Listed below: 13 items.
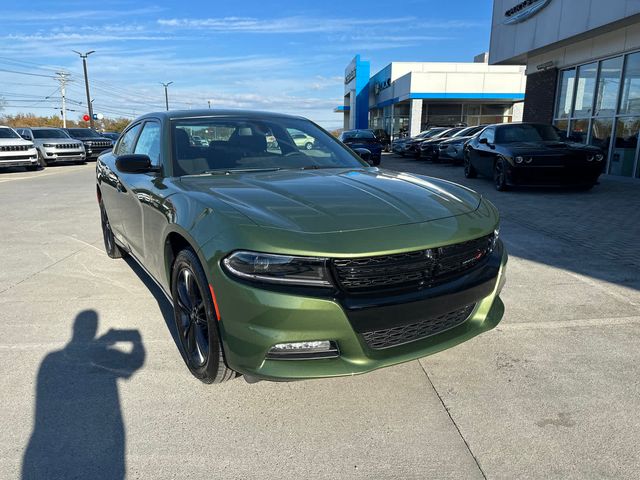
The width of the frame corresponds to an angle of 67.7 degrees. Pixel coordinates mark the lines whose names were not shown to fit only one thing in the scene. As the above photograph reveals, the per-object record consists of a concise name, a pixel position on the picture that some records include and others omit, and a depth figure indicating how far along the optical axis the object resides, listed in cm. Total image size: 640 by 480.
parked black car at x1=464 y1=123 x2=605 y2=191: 934
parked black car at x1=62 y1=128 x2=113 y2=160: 2458
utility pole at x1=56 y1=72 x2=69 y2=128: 6456
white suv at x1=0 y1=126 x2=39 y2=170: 1712
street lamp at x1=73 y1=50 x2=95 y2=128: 4335
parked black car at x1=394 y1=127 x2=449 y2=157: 2051
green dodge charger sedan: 211
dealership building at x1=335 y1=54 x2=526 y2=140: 3103
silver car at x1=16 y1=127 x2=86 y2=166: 2041
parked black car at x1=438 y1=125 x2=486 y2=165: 1703
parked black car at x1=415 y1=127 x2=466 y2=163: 1866
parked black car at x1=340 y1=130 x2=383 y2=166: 1795
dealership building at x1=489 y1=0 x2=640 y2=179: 1186
